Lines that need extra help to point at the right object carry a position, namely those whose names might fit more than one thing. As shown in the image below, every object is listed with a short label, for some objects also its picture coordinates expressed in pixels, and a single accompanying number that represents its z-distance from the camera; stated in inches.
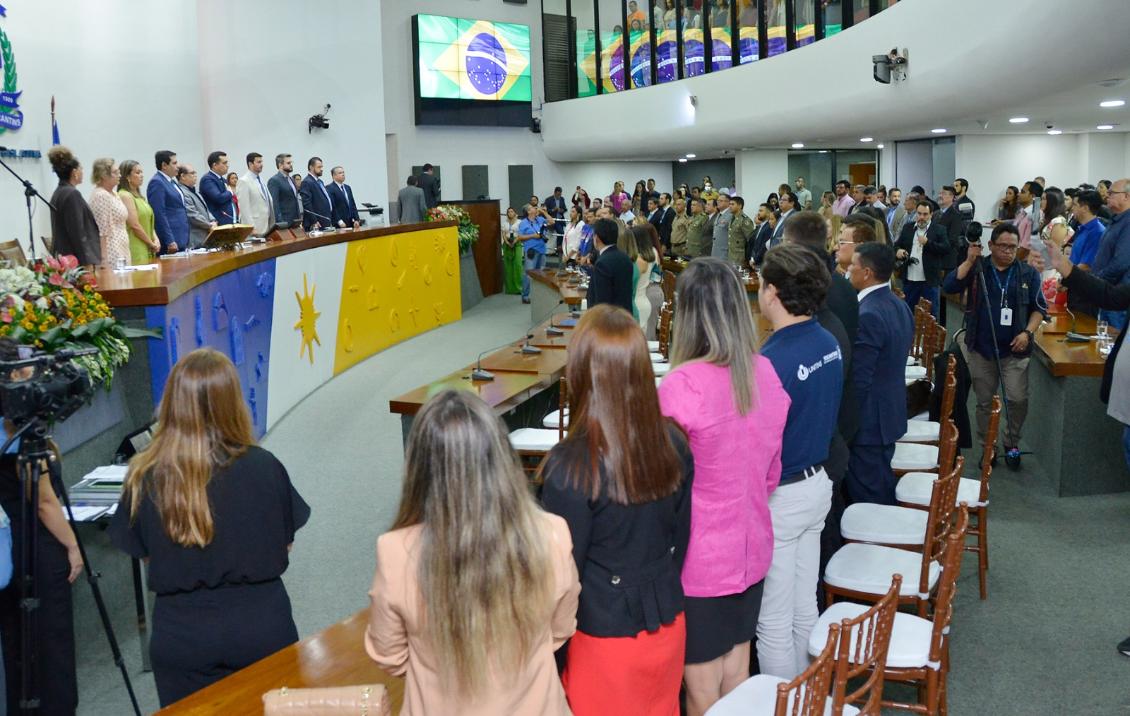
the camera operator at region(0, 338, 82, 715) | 122.7
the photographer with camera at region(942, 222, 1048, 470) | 243.0
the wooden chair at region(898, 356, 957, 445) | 187.3
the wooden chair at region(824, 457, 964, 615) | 133.6
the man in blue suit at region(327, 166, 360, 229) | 498.0
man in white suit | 411.8
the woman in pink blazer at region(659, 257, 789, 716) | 106.6
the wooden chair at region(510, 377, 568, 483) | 205.6
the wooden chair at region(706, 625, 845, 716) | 77.3
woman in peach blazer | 73.9
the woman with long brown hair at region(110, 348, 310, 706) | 99.9
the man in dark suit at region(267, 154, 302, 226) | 440.5
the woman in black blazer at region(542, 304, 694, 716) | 91.7
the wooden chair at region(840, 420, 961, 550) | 154.9
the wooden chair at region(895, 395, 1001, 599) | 167.5
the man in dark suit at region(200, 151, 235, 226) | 382.0
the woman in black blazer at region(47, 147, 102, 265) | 278.5
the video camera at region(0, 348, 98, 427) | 109.8
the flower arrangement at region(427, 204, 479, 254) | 609.3
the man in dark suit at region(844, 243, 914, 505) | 170.6
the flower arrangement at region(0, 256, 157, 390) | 151.9
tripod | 112.5
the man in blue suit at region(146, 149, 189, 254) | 330.3
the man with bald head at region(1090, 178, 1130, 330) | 261.7
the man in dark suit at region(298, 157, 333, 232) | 468.4
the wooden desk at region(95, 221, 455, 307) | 190.7
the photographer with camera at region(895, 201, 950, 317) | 403.9
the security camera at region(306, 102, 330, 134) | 570.3
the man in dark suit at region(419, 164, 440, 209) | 725.9
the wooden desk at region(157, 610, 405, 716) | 92.7
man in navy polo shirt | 125.1
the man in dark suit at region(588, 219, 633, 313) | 258.1
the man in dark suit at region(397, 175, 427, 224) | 613.7
